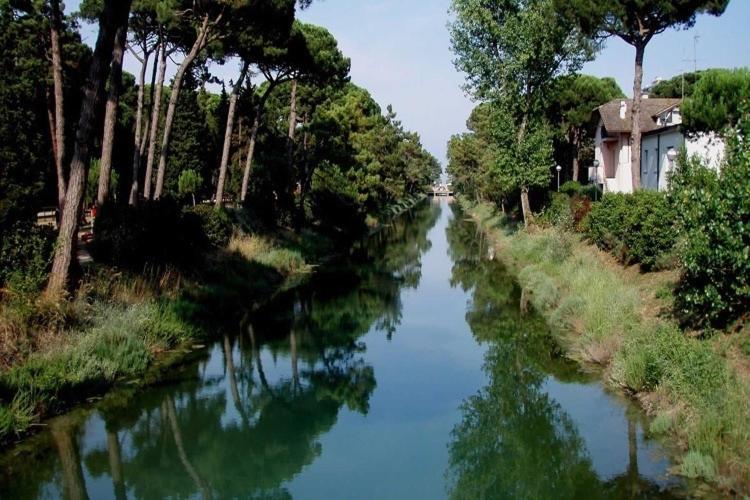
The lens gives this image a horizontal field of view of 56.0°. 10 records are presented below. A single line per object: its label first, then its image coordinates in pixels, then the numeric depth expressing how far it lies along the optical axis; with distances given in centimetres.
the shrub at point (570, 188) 3425
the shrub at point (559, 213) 2520
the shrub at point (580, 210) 2409
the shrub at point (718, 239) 966
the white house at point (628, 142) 2991
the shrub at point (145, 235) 1653
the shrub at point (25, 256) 1189
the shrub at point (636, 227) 1543
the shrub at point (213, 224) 2167
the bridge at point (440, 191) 16862
